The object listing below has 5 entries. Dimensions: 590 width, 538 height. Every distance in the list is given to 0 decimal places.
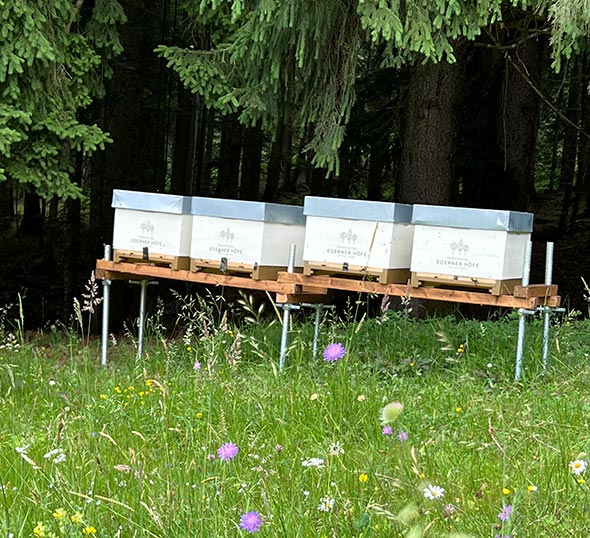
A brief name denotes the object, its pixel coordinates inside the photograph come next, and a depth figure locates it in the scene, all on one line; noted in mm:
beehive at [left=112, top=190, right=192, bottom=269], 7129
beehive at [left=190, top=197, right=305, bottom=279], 6770
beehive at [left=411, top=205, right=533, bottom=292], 6074
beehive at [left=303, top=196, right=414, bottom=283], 6332
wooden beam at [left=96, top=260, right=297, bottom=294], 6816
